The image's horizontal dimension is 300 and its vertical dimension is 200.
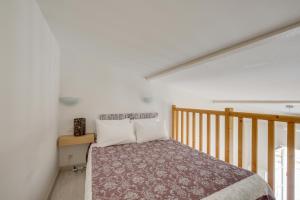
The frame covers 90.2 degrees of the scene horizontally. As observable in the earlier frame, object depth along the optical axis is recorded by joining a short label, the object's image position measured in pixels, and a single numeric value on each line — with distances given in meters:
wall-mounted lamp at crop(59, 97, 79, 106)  2.58
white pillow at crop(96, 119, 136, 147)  2.35
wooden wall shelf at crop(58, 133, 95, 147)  2.45
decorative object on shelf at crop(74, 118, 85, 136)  2.61
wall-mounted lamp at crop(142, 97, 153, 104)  3.28
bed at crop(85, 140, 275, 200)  1.13
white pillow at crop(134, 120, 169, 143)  2.53
